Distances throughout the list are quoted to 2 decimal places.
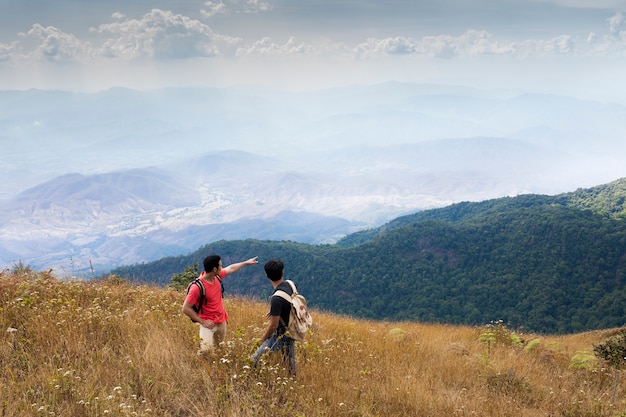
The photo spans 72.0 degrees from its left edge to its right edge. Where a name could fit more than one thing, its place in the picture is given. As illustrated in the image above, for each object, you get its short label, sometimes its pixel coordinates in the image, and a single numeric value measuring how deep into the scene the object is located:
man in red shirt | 5.52
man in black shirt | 5.02
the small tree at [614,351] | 8.13
